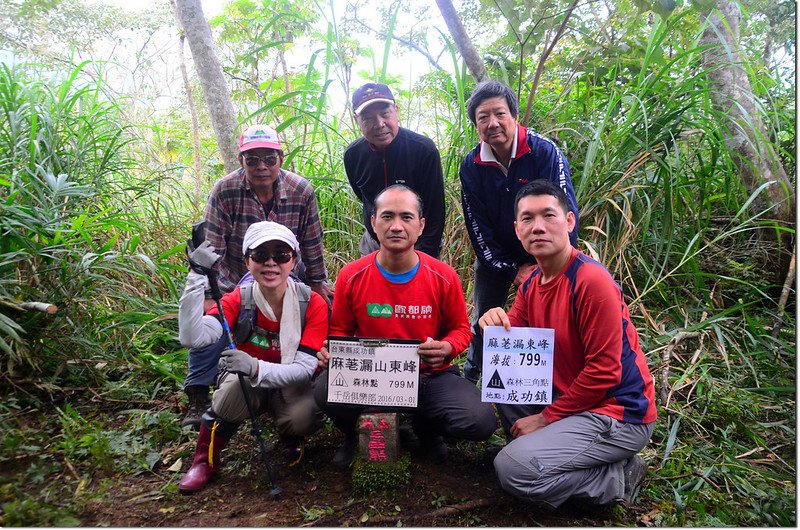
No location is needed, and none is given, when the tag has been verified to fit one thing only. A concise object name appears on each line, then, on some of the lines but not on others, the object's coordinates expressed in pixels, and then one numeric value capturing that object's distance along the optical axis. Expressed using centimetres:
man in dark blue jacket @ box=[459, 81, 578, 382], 249
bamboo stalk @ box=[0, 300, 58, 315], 222
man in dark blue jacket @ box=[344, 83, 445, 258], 271
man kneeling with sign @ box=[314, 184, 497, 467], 214
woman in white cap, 205
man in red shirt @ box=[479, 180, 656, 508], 187
